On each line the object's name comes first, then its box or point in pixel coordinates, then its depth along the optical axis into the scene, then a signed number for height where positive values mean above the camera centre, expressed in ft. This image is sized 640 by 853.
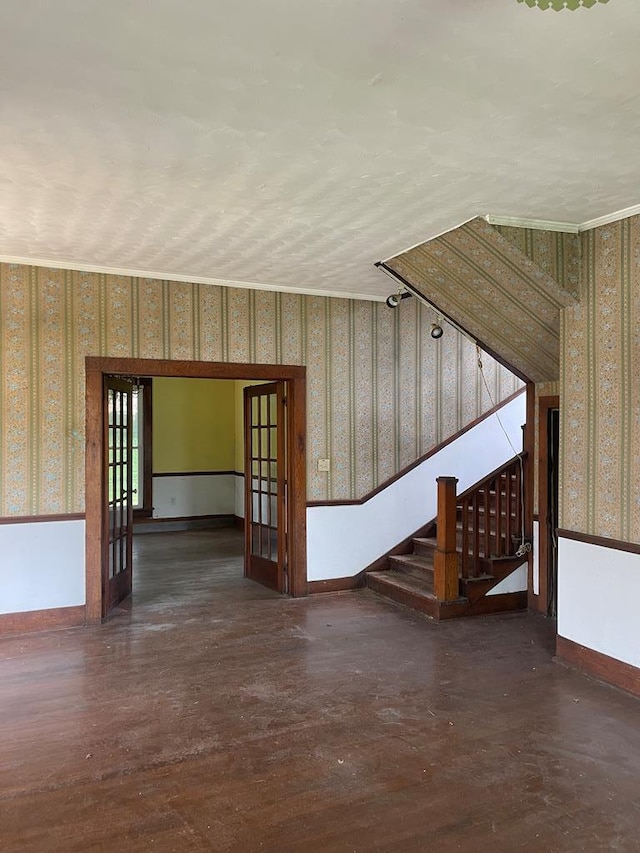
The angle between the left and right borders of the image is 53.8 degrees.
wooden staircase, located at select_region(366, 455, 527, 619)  16.35 -3.68
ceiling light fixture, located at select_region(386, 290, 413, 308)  17.78 +3.53
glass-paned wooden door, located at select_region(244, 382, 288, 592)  18.90 -1.90
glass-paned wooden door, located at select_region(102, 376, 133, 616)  16.46 -1.92
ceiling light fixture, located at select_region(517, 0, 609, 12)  4.44 +3.00
